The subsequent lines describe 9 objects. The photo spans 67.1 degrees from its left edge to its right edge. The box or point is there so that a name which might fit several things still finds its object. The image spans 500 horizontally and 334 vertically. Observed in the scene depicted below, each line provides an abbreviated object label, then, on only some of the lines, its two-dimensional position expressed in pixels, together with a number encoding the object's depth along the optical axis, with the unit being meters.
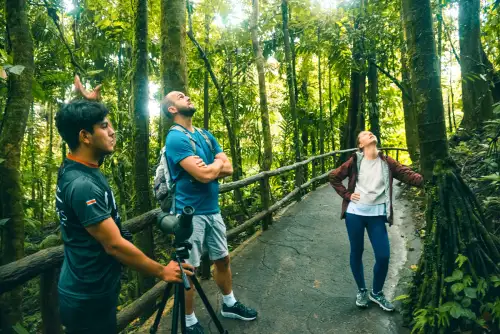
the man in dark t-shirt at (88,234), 1.84
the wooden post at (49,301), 2.44
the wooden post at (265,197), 7.27
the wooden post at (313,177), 12.40
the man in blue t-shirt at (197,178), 3.09
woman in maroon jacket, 3.85
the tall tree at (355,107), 15.55
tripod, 2.14
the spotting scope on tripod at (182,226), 2.20
